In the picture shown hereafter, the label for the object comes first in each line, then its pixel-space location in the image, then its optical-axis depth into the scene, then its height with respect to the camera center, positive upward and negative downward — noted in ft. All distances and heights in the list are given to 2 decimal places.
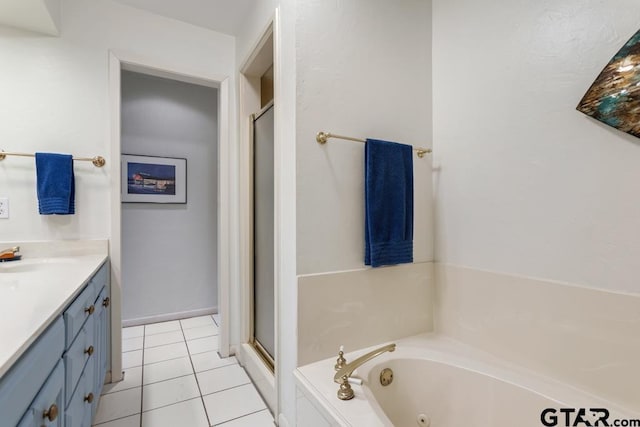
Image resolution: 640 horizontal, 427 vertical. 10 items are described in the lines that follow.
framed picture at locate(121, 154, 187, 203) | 9.14 +1.10
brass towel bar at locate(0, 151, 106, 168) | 5.91 +1.09
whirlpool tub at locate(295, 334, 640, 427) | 3.40 -2.34
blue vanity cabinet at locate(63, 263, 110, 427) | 3.47 -1.98
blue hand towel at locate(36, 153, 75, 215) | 5.49 +0.58
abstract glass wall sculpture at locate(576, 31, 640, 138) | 3.21 +1.38
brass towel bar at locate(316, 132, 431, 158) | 4.45 +1.18
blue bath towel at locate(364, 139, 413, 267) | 4.68 +0.17
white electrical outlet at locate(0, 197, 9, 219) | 5.49 +0.12
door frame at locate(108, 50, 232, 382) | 6.27 +0.78
